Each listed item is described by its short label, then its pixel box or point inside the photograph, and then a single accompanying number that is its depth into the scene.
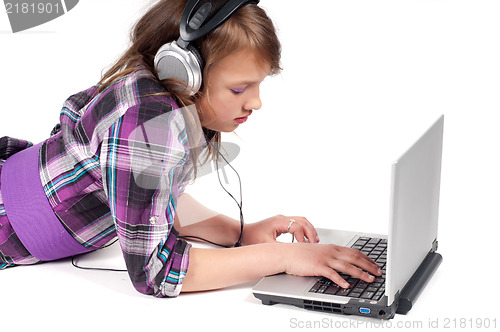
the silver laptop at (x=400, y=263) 1.94
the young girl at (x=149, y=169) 2.07
